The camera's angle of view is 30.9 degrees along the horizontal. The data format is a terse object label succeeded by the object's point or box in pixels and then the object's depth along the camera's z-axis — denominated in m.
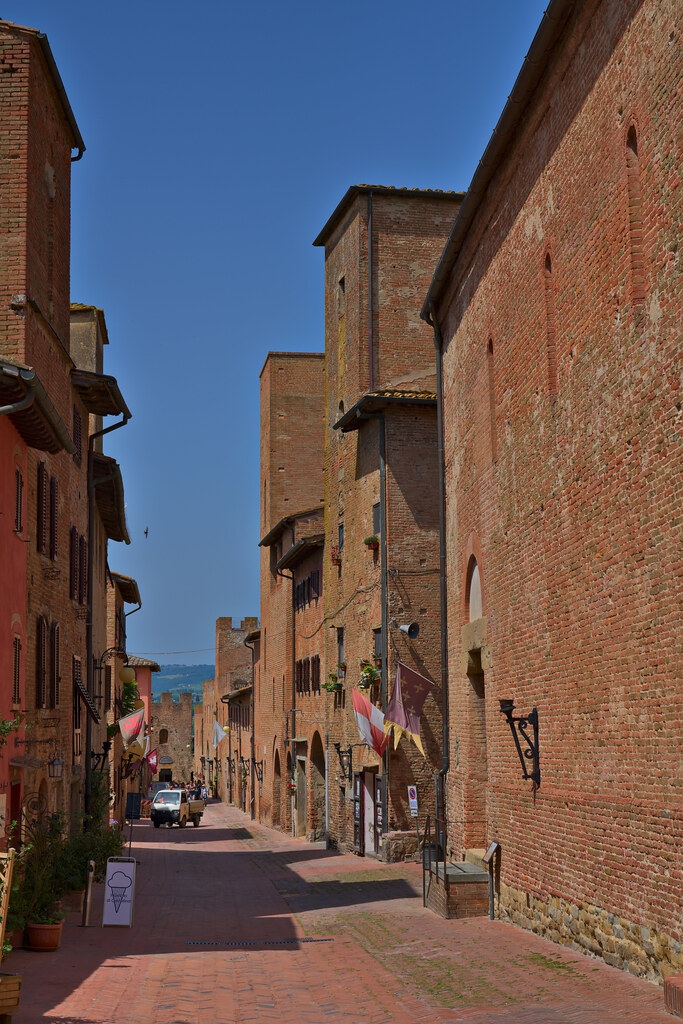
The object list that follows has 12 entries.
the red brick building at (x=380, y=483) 28.67
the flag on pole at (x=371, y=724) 26.06
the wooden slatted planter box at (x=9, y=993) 9.66
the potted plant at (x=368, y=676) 29.44
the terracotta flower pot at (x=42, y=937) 15.06
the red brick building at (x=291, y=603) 39.19
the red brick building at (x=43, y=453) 17.56
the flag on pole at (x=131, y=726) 27.41
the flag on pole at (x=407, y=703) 23.88
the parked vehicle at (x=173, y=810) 50.56
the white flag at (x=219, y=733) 53.90
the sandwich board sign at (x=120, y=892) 17.70
